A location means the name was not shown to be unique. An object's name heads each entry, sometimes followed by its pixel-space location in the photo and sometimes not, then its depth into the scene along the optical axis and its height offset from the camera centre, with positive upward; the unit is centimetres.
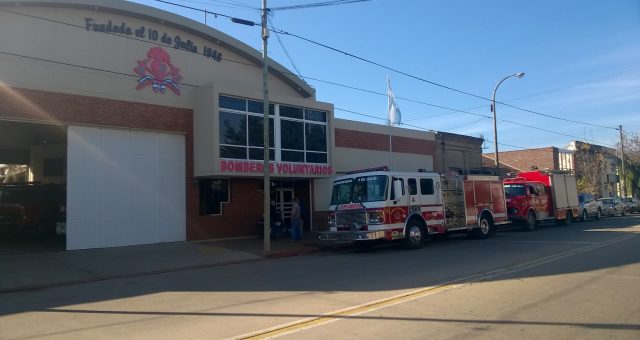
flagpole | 2900 +319
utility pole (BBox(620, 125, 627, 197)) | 5178 +258
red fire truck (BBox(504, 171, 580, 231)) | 2528 +44
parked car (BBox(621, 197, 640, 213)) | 4191 -12
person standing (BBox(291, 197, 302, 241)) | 2052 -31
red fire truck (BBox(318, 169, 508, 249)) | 1636 +13
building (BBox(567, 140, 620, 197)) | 5147 +408
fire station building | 1698 +370
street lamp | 2850 +535
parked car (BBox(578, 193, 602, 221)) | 3234 -18
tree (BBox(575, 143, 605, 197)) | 5066 +386
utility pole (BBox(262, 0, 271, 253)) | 1681 +262
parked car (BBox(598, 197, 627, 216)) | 3747 -23
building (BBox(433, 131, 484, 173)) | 3312 +386
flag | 3005 +578
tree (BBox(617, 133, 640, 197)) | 5588 +422
